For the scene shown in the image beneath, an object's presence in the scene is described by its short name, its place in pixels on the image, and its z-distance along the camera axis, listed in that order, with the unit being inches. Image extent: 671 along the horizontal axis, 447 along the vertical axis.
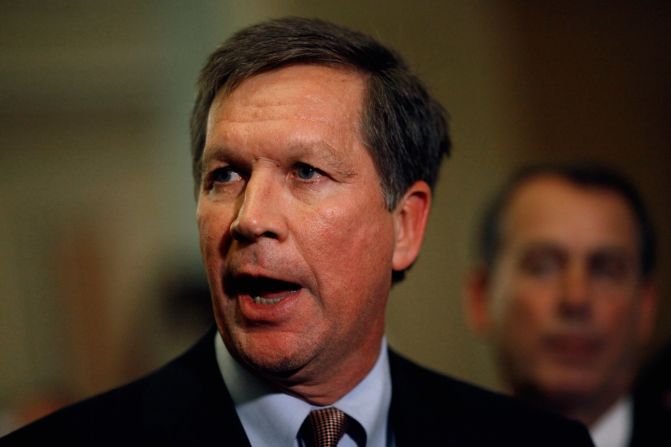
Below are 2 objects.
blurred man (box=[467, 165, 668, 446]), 114.4
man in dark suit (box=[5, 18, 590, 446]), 100.1
